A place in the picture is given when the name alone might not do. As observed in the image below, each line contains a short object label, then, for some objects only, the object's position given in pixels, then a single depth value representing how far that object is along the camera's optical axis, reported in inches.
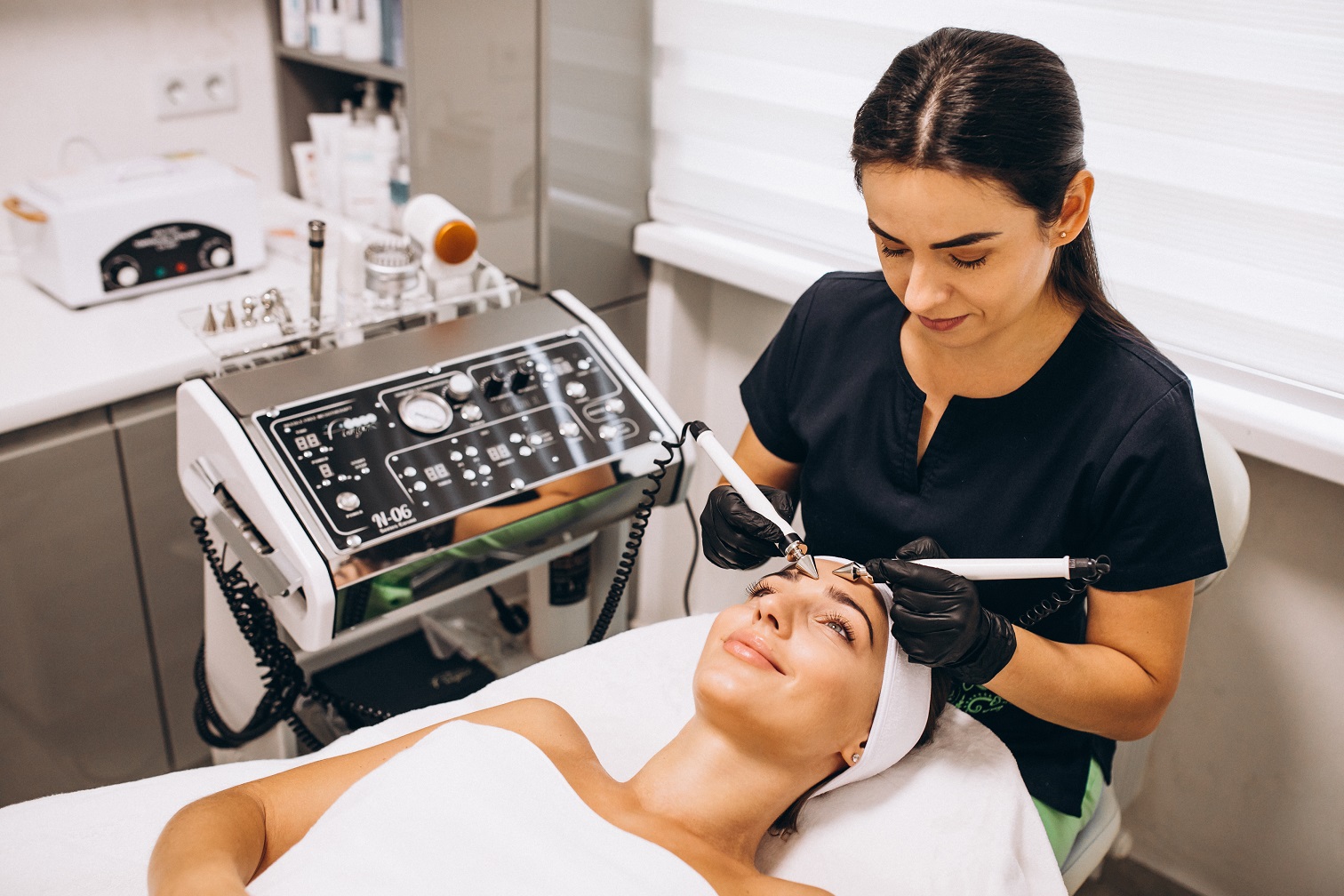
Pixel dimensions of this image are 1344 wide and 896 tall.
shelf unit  71.4
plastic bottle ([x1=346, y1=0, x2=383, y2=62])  82.9
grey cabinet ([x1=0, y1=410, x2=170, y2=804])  63.2
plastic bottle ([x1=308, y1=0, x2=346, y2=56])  85.2
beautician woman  39.9
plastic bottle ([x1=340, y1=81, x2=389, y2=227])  85.7
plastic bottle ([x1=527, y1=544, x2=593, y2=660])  68.3
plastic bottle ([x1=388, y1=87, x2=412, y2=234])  85.1
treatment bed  43.2
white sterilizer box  70.6
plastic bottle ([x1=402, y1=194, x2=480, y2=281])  60.9
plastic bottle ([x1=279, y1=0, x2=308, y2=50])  87.4
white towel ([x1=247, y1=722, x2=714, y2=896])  37.7
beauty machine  50.0
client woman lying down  40.4
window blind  51.7
